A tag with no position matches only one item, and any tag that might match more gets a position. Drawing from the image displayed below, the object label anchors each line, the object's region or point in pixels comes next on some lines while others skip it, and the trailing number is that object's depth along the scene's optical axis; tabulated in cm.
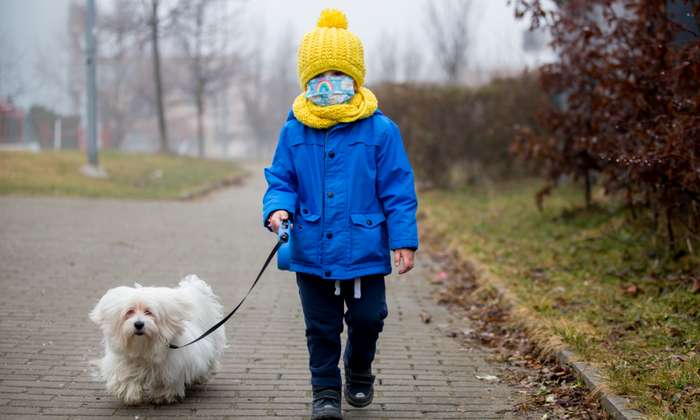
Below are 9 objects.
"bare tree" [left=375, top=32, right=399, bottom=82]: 4684
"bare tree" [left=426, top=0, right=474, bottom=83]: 2562
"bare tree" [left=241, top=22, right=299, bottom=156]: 5844
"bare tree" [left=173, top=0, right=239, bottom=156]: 3420
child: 397
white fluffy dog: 409
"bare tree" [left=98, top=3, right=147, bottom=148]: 4634
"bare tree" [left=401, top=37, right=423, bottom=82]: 4612
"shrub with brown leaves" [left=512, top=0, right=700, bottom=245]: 633
